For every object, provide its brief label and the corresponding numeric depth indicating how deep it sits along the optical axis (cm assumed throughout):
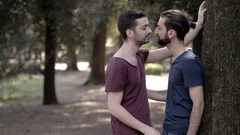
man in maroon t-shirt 340
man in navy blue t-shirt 325
